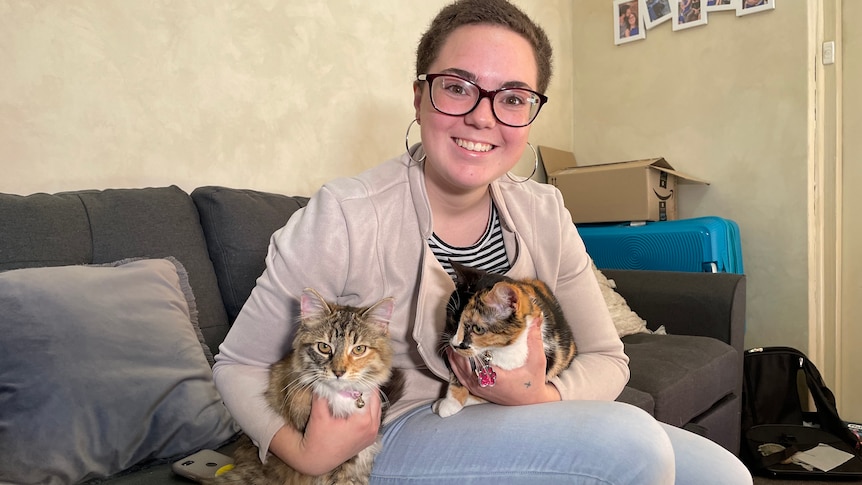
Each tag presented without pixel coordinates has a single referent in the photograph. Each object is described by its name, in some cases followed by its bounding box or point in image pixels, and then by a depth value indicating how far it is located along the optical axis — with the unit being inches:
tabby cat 39.3
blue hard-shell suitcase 109.7
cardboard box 115.8
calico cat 43.1
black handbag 92.8
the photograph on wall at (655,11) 131.3
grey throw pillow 40.8
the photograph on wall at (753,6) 117.9
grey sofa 52.0
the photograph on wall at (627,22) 135.9
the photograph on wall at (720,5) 121.7
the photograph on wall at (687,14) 126.1
